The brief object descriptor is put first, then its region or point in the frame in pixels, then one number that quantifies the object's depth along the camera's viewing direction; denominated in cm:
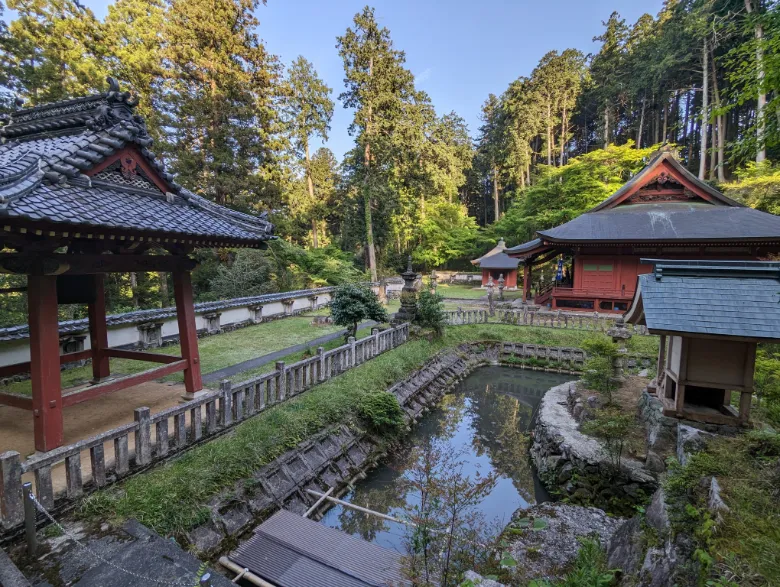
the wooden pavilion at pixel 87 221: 417
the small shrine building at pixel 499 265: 2872
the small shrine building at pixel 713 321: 476
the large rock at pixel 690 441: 487
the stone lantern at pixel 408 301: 1224
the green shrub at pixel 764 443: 396
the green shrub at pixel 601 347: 765
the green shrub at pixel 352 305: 1057
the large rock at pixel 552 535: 410
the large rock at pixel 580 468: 565
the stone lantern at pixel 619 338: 795
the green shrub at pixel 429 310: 1240
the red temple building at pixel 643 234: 1417
